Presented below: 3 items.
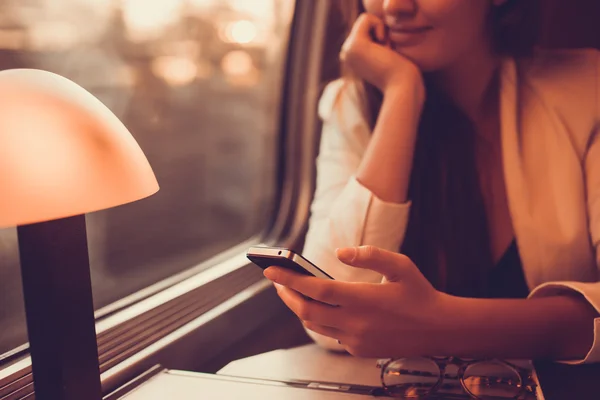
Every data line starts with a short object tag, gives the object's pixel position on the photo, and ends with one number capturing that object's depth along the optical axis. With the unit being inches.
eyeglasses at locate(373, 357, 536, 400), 27.4
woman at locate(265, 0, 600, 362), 31.3
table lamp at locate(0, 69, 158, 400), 16.9
